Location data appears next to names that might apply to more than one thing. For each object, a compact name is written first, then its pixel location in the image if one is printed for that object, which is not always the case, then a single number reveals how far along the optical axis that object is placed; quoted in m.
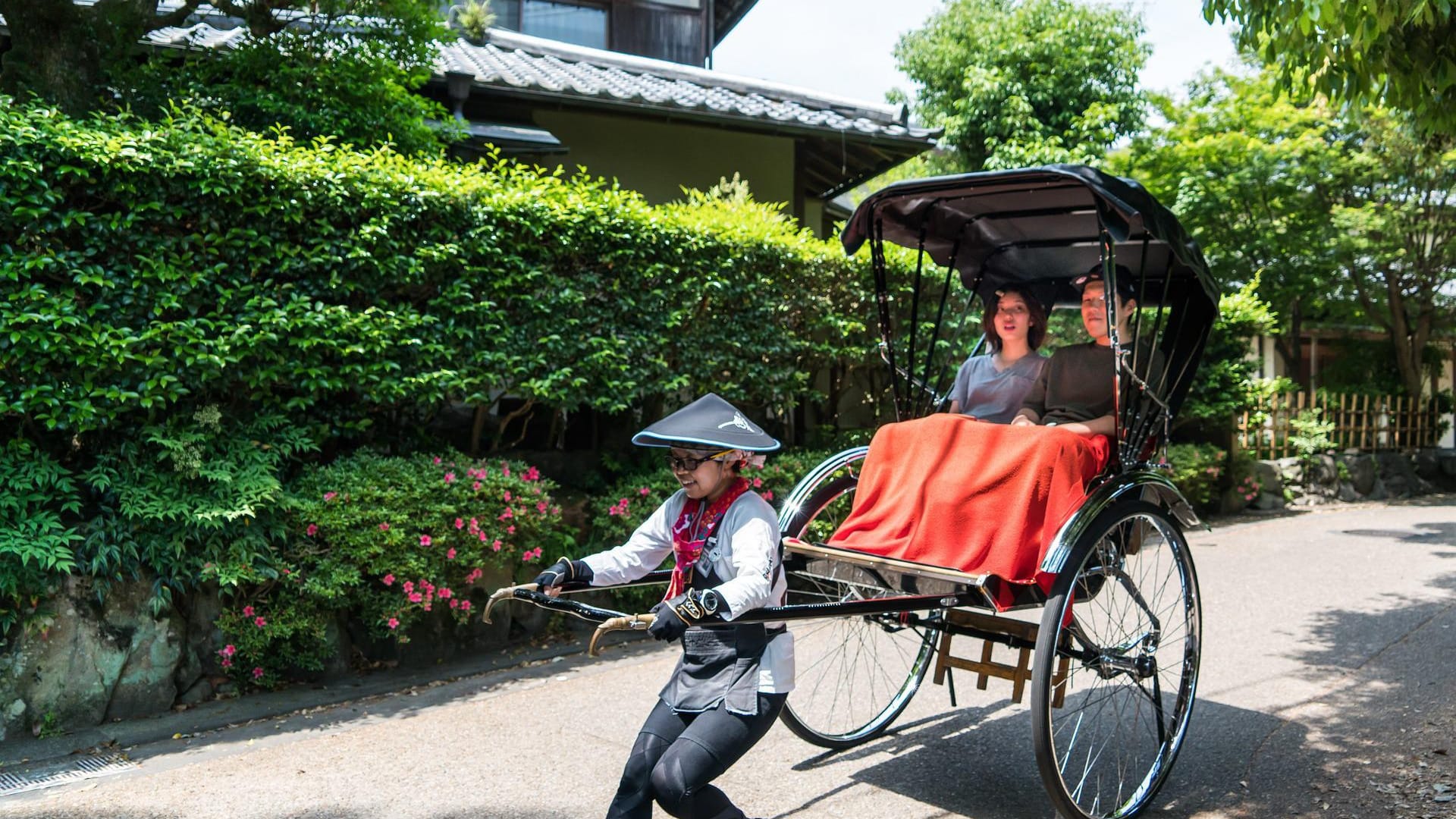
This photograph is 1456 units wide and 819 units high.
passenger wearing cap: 4.70
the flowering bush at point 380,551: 5.46
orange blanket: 3.93
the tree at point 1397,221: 13.41
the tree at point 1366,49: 4.29
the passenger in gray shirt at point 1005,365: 4.97
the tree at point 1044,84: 14.69
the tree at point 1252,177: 13.17
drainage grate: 4.37
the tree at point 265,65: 6.05
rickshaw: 3.78
